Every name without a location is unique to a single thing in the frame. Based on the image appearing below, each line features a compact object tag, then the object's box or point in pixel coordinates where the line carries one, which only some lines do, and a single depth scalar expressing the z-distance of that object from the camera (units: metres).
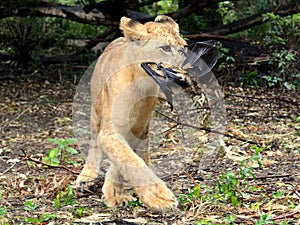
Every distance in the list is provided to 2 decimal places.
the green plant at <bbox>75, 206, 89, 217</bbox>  7.99
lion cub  7.79
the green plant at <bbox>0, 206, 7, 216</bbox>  7.66
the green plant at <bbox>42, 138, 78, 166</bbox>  10.01
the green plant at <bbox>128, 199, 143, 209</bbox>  8.27
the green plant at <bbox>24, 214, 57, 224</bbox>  7.53
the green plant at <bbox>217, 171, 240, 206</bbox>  7.98
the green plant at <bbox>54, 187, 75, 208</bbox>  8.53
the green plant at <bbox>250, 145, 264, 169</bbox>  8.68
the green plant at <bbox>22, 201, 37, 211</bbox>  8.01
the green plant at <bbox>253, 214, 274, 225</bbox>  6.62
